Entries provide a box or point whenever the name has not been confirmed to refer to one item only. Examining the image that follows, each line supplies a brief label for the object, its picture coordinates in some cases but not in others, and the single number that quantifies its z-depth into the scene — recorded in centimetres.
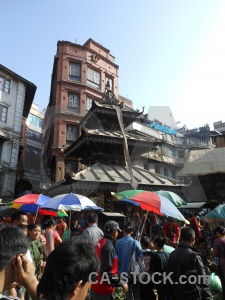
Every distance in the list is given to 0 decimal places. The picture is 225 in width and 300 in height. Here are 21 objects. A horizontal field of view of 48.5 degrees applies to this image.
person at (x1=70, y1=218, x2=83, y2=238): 1076
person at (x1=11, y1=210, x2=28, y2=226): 555
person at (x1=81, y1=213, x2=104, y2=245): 604
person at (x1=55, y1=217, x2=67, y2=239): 984
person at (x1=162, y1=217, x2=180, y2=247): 948
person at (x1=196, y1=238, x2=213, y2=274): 898
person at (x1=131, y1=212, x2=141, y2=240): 1237
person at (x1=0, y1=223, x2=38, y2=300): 205
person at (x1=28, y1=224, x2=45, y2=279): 485
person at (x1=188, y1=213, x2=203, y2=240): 1069
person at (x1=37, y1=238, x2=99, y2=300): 174
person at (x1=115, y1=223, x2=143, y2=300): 552
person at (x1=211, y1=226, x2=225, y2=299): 578
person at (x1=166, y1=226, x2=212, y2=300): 383
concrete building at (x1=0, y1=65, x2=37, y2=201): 2348
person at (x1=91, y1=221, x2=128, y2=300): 434
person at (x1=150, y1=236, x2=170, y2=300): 487
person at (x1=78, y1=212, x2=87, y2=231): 1267
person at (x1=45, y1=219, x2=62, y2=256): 619
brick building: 2834
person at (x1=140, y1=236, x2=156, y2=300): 526
